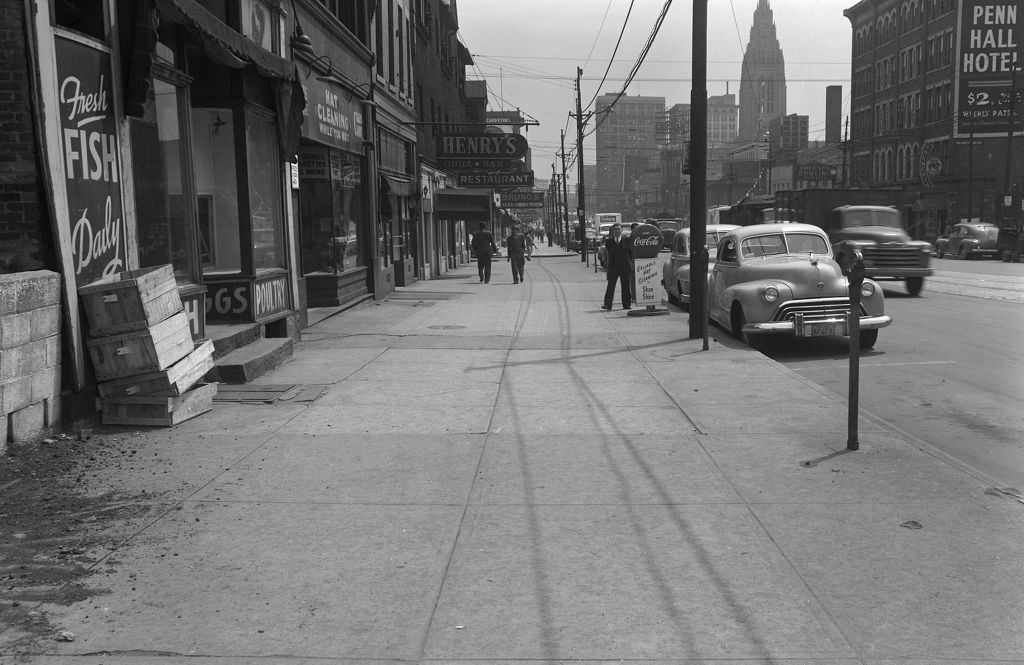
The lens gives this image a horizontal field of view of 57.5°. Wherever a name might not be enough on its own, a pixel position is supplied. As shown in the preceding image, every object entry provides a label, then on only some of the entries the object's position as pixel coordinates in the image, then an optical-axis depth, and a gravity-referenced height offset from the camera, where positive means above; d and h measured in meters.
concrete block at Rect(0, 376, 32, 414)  6.27 -1.19
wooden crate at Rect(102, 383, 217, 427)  7.52 -1.56
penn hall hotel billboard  60.33 +9.42
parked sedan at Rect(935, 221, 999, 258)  43.25 -1.95
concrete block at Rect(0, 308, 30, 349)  6.20 -0.74
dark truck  21.89 -0.63
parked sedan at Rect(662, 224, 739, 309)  19.05 -1.32
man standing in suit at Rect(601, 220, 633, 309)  18.11 -1.06
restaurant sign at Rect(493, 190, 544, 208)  59.19 +0.65
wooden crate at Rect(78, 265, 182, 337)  7.29 -0.68
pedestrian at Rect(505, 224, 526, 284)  28.02 -1.37
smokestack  88.12 +8.72
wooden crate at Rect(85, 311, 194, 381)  7.39 -1.07
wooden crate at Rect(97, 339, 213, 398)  7.48 -1.34
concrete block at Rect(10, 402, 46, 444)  6.47 -1.43
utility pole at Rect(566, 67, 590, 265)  43.81 +0.24
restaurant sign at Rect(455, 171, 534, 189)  35.16 +1.14
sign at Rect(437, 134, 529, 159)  28.84 +1.91
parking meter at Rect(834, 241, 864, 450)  6.81 -0.91
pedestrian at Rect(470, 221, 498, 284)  27.92 -1.18
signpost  17.50 -1.20
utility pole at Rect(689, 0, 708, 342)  13.57 +0.59
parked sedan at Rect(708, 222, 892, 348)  12.29 -1.18
